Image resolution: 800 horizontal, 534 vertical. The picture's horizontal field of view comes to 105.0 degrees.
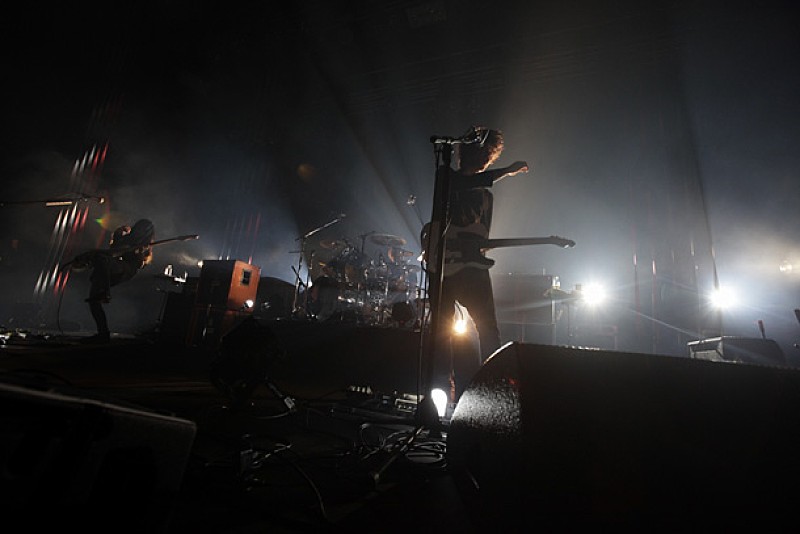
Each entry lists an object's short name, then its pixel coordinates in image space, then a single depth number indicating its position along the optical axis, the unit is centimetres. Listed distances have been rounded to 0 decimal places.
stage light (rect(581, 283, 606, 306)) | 848
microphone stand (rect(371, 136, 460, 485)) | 183
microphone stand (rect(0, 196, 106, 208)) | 664
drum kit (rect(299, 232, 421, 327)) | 723
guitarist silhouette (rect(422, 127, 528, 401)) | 237
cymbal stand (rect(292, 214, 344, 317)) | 723
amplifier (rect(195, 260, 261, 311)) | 512
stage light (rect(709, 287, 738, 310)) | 839
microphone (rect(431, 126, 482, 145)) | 219
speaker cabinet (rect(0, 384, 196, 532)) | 39
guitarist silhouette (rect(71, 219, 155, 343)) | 490
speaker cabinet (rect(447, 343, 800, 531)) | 56
